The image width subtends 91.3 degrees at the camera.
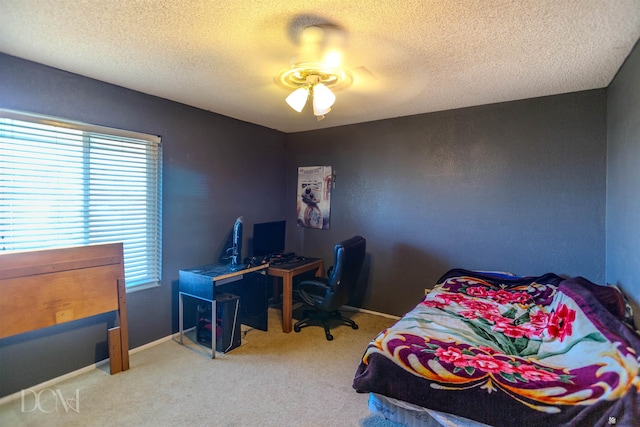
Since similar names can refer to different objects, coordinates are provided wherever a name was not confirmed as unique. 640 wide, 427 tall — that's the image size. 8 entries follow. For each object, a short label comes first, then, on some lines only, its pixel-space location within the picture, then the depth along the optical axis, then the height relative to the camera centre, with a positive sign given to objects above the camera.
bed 1.29 -0.77
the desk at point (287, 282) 3.26 -0.77
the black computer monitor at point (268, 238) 3.69 -0.35
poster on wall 4.16 +0.18
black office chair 2.98 -0.78
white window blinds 2.16 +0.15
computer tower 2.84 -1.06
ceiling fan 1.79 +0.98
